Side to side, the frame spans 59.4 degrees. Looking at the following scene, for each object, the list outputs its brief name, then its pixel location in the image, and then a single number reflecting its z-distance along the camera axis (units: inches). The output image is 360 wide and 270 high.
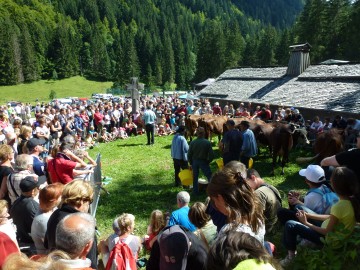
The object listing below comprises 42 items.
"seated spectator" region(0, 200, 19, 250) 141.5
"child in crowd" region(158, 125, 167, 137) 754.2
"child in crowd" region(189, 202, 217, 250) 153.1
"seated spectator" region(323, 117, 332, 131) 522.0
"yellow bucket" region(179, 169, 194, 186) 355.9
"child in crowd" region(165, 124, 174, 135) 762.9
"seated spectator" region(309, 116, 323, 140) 533.7
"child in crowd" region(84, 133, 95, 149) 643.5
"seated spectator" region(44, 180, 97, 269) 140.1
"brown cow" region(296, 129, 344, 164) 240.1
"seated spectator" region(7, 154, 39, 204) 195.9
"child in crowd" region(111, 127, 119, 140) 736.8
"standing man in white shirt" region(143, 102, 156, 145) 593.6
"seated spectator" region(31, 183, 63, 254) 156.6
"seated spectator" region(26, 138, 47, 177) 248.4
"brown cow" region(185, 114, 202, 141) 642.2
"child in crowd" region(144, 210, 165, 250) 199.6
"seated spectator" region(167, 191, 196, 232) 167.9
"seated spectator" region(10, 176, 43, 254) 167.0
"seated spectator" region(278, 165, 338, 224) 189.3
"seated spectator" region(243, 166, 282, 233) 183.1
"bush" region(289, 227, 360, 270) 150.9
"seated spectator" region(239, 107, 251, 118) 688.3
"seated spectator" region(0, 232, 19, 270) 129.3
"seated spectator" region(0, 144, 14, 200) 207.8
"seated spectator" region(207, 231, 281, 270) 73.8
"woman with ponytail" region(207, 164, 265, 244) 117.0
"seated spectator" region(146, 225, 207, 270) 115.7
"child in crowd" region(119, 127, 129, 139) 740.6
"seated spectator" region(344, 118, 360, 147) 452.4
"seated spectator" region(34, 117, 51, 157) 432.4
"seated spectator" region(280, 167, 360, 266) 153.6
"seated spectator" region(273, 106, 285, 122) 623.5
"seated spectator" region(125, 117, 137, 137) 769.6
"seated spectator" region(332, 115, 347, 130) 499.5
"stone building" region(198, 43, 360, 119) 668.9
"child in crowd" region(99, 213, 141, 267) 174.1
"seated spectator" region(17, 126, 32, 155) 327.6
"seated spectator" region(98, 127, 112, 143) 714.2
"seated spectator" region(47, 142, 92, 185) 235.5
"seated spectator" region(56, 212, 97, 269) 97.7
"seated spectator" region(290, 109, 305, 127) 576.1
